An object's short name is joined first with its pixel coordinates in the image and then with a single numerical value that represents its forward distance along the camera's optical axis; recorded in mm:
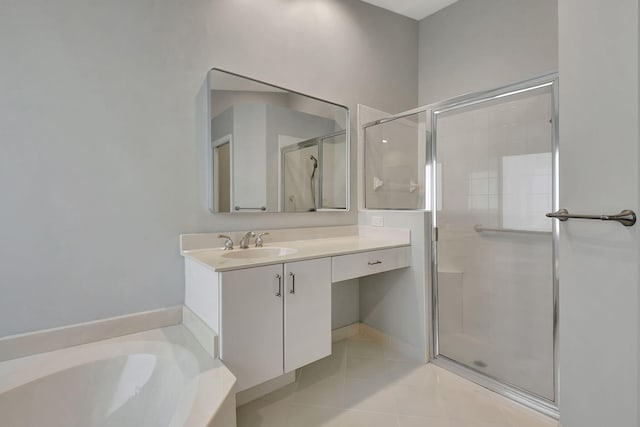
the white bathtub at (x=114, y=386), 1115
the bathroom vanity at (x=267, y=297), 1341
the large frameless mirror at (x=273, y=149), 1818
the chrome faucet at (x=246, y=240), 1864
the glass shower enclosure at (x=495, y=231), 1670
